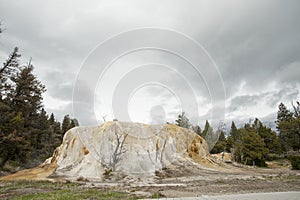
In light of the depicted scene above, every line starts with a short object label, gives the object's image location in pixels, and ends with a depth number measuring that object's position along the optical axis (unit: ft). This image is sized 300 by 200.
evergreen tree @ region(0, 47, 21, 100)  63.16
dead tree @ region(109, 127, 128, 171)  79.66
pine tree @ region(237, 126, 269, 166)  122.42
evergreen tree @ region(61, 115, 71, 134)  173.68
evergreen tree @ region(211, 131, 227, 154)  171.91
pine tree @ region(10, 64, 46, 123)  81.20
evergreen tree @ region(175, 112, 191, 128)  134.95
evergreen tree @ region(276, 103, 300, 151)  82.12
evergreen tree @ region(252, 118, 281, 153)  141.98
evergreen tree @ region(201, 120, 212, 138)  148.63
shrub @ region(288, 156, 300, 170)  92.99
